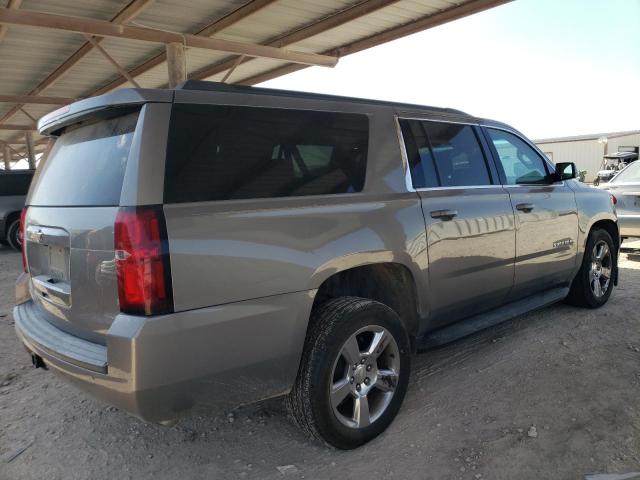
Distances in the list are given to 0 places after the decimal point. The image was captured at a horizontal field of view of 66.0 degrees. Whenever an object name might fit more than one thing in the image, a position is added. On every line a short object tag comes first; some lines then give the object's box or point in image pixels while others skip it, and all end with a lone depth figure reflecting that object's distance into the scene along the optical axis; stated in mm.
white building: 38375
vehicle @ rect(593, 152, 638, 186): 20959
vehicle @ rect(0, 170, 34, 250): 9992
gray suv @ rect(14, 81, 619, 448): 2035
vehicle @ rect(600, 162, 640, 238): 7336
